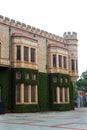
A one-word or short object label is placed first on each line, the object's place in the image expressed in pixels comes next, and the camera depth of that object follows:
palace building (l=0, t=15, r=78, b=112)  25.65
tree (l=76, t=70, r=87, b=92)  60.54
